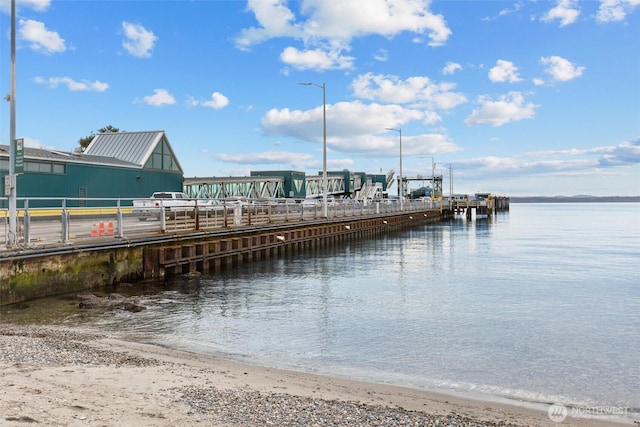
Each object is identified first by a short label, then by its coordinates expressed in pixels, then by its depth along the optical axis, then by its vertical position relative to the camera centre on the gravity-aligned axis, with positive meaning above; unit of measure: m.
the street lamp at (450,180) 121.91 +3.45
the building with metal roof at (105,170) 35.12 +2.12
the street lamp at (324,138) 39.66 +4.36
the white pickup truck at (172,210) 22.59 -0.61
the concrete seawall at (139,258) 15.91 -2.45
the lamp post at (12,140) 15.55 +1.73
